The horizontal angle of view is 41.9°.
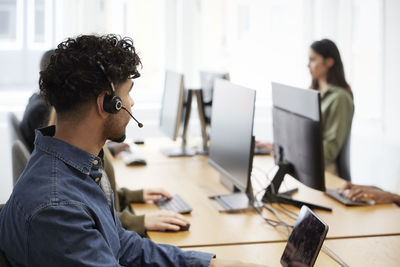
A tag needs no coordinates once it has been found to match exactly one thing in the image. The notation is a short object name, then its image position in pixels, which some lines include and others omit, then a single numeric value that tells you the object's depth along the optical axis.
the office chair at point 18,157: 2.12
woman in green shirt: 3.17
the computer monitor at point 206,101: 3.33
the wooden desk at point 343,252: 1.69
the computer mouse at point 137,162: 3.07
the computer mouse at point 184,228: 1.98
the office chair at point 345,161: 3.13
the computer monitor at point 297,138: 2.08
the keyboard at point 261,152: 3.38
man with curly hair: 1.12
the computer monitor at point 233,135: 2.09
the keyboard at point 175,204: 2.19
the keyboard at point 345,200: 2.30
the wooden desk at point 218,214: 1.92
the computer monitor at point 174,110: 3.13
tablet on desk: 1.42
